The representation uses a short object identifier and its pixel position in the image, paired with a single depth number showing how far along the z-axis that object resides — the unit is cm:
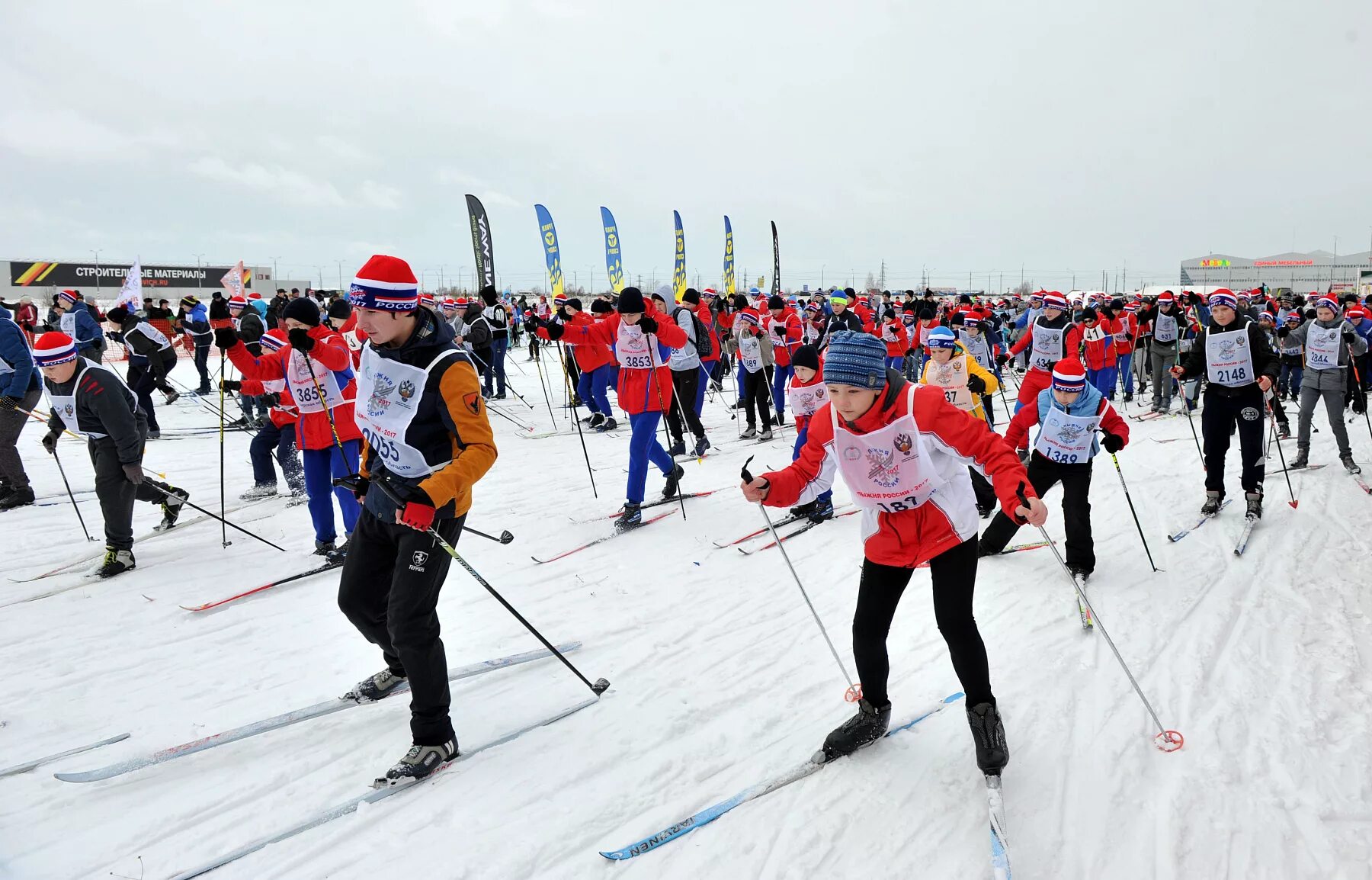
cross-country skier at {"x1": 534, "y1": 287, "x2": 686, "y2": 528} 683
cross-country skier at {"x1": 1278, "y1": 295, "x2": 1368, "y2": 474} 814
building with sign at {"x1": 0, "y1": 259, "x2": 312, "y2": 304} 3506
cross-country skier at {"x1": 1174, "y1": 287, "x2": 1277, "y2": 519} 656
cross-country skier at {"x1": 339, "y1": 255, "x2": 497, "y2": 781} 298
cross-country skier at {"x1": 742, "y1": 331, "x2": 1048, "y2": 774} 283
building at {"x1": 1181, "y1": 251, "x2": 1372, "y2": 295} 5094
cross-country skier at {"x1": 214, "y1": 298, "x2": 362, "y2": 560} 562
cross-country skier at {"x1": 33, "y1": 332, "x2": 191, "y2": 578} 546
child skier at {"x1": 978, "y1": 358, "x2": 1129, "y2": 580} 521
